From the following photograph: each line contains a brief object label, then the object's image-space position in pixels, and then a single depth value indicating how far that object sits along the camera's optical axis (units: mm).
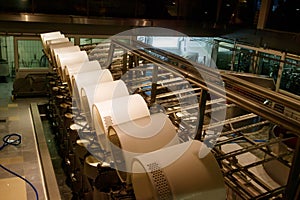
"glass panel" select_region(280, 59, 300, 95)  6547
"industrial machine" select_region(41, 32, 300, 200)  999
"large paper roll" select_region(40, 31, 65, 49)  3697
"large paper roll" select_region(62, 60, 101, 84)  2163
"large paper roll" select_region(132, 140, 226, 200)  988
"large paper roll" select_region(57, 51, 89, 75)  2449
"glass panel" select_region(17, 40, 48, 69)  8883
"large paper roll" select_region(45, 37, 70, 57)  3212
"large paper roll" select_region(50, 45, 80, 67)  2768
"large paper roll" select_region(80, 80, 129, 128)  1696
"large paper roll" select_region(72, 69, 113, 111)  1901
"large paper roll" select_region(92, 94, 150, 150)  1440
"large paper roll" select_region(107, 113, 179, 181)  1272
